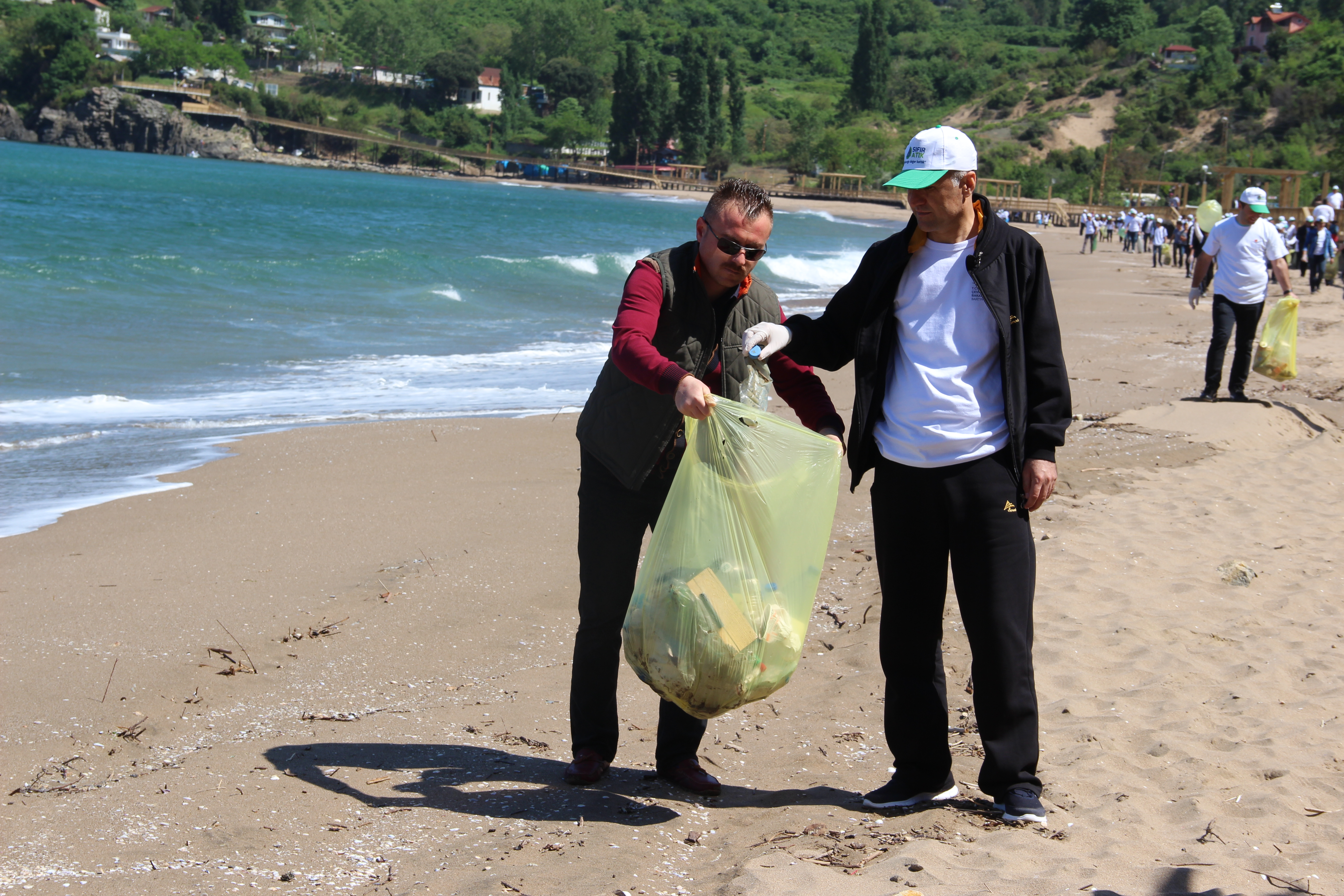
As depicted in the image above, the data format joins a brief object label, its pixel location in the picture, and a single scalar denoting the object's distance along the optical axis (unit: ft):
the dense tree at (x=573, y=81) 469.98
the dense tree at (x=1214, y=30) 380.17
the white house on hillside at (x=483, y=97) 467.52
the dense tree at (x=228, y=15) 511.40
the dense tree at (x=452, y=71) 458.50
